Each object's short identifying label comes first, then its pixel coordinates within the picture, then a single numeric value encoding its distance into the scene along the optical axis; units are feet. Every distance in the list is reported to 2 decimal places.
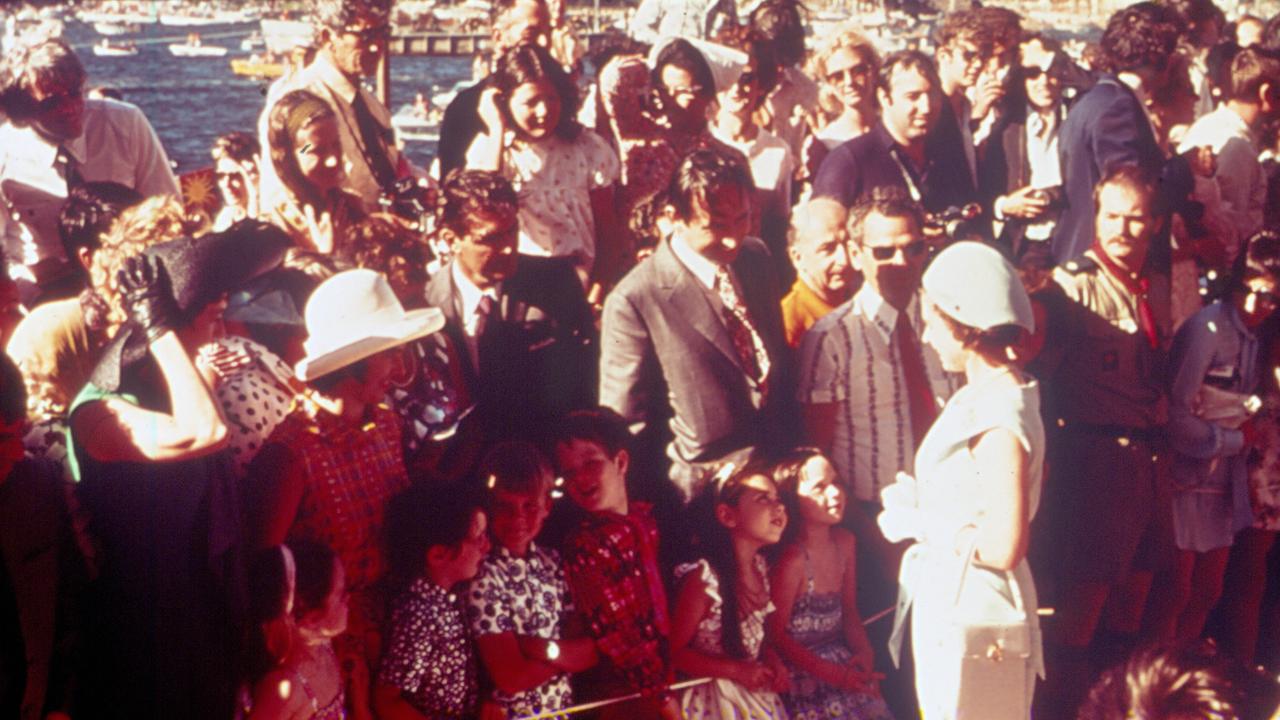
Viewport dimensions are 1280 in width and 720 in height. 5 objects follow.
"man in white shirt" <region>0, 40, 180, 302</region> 13.76
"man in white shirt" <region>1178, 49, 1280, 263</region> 18.54
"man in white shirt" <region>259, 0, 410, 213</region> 15.47
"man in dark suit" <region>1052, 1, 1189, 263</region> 16.62
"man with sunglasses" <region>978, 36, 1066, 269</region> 18.08
